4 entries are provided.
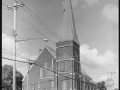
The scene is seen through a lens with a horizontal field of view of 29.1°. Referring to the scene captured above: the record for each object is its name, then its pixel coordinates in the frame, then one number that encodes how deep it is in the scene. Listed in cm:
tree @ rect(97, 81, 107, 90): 8812
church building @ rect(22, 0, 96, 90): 4500
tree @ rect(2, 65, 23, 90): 5655
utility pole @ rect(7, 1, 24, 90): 1580
